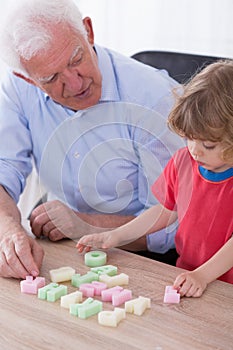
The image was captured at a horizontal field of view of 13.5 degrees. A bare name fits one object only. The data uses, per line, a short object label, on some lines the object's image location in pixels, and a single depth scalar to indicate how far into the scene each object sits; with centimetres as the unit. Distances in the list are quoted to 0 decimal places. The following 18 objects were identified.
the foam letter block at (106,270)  173
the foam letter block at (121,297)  162
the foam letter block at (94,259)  177
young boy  167
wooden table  149
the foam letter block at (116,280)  169
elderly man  184
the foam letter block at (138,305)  158
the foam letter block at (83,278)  169
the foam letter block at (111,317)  154
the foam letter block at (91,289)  166
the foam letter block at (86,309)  158
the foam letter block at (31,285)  167
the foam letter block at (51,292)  164
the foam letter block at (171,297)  162
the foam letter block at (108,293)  164
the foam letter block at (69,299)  162
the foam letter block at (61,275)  171
